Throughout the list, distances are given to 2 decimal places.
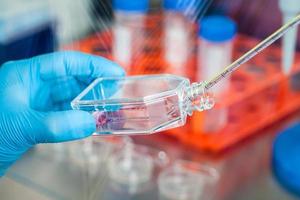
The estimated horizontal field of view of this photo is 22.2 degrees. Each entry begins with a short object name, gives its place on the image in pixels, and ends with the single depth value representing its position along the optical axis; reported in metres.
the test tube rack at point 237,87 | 0.74
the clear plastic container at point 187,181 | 0.69
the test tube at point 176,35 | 0.79
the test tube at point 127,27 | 0.78
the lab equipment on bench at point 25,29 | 0.83
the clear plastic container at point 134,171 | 0.70
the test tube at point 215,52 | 0.72
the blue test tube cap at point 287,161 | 0.70
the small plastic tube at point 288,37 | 0.68
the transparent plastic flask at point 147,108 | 0.56
